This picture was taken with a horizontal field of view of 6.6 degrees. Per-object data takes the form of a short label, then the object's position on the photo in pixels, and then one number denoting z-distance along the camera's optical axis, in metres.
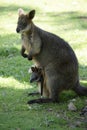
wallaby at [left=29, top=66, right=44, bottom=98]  14.00
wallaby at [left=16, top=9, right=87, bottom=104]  13.74
